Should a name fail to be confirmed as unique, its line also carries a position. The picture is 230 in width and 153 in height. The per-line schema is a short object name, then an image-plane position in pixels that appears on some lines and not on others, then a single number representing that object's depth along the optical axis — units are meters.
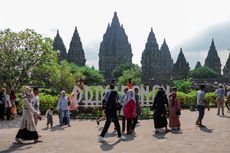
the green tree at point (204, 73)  77.63
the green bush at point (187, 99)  20.12
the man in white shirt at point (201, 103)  10.68
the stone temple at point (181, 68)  70.51
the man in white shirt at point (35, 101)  9.13
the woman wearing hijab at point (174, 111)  10.35
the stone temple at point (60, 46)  68.69
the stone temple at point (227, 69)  73.03
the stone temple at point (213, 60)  78.24
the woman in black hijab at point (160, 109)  9.65
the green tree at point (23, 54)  17.35
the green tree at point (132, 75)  58.91
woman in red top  9.48
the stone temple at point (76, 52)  67.44
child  12.05
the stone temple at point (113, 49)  75.61
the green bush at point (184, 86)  31.76
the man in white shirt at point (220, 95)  14.61
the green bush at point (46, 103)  17.19
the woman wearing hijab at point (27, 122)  8.13
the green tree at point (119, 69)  72.32
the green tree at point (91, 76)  62.46
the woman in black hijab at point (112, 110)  8.39
